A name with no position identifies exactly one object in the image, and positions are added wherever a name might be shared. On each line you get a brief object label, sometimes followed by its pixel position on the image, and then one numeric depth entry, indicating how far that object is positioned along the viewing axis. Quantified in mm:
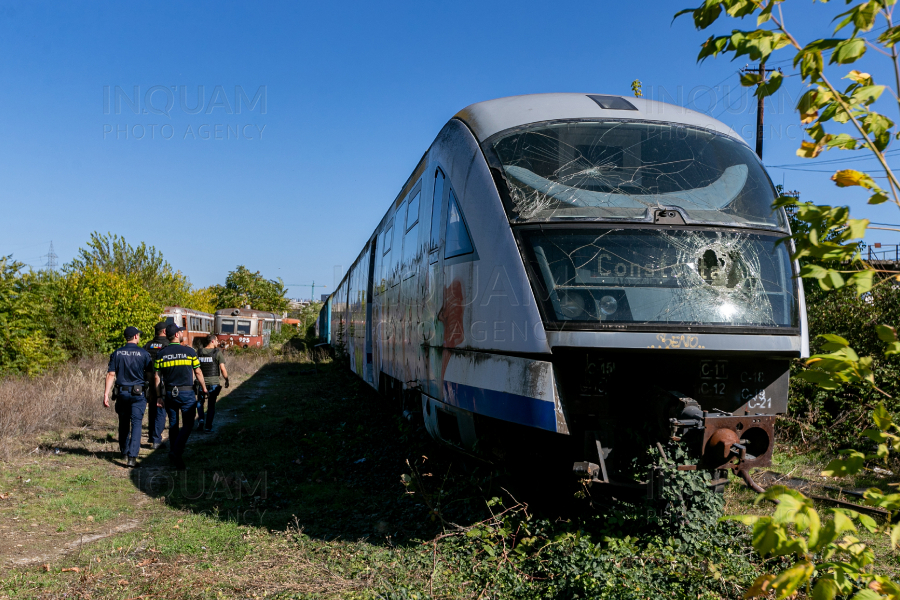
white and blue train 4348
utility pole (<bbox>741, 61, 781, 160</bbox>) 17594
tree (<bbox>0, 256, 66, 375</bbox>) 12523
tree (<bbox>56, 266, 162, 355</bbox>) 17672
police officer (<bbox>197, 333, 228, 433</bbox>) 11359
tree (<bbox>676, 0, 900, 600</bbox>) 1727
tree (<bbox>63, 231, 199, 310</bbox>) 35844
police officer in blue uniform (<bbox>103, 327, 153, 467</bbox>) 8375
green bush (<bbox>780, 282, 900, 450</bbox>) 8117
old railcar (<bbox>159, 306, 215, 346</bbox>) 27750
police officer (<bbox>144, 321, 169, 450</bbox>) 9273
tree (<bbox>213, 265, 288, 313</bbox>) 56938
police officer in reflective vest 8398
